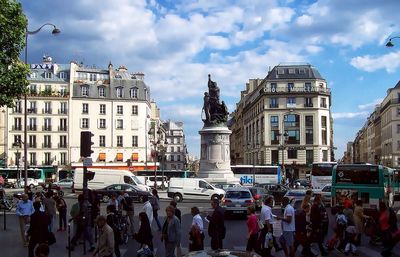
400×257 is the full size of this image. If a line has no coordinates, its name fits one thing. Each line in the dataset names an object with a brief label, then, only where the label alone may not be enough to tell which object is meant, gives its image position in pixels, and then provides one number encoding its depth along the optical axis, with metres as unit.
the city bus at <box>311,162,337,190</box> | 46.28
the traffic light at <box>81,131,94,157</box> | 14.92
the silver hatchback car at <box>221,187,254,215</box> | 26.53
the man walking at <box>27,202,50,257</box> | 12.94
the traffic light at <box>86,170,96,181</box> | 16.69
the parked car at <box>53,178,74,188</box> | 60.13
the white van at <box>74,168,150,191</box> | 44.69
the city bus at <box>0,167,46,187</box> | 68.64
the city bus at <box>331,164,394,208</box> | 26.48
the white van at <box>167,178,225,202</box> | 38.31
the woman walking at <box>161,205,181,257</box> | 12.23
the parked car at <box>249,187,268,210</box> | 30.00
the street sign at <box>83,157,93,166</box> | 14.99
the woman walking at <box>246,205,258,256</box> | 13.47
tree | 27.38
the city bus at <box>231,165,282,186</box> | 62.09
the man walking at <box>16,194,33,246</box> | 17.29
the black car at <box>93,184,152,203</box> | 36.75
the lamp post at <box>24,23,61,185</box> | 30.42
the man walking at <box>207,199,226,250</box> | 13.71
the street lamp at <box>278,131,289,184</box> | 85.81
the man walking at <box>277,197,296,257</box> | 13.59
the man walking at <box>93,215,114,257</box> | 10.62
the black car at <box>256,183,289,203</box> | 36.59
